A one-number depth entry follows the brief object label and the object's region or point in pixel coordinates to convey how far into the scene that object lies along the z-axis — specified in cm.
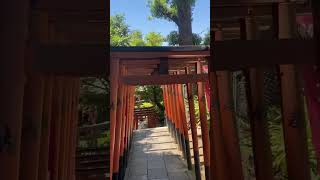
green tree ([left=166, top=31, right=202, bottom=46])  1380
